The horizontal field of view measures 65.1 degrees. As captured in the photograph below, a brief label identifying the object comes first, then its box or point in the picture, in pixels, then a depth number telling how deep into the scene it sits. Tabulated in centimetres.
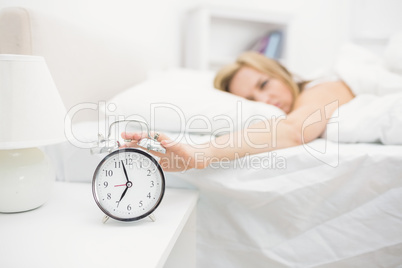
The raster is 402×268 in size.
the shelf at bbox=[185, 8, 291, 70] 242
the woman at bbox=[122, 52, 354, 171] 77
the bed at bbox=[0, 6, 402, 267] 81
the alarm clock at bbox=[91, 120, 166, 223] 66
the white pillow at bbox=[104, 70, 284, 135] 100
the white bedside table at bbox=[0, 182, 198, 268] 53
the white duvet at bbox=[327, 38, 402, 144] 91
